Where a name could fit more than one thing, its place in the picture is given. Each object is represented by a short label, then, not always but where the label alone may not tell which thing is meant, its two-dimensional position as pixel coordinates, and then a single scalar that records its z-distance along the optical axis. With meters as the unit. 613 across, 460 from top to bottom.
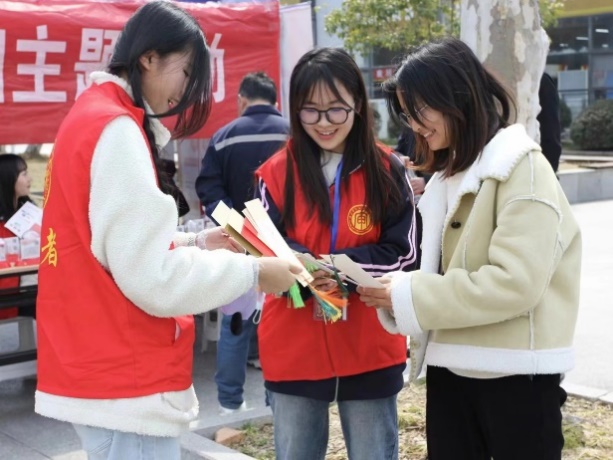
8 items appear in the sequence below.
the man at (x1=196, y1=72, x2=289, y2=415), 5.17
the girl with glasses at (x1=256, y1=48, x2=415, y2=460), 2.62
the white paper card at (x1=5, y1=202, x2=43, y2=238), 5.30
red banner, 5.19
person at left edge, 5.46
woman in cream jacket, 2.04
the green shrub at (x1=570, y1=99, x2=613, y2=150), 19.80
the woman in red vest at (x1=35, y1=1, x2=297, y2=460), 1.83
